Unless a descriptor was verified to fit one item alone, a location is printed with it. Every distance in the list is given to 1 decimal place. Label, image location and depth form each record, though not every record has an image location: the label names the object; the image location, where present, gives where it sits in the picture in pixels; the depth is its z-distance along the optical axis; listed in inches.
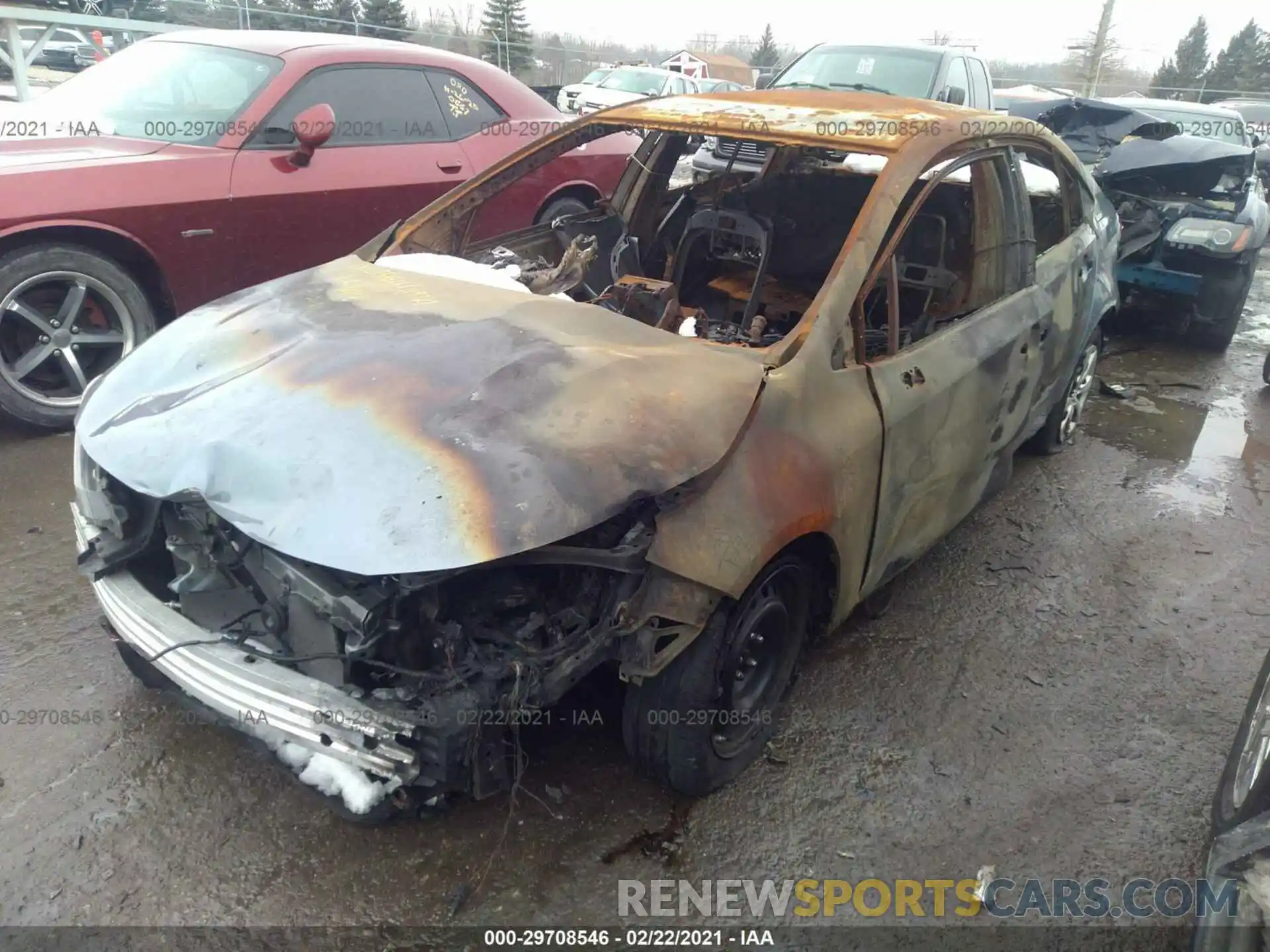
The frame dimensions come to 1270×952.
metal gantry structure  406.9
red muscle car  163.9
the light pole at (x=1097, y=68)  1256.2
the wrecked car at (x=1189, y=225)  247.1
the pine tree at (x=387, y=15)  1037.8
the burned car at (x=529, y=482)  78.4
